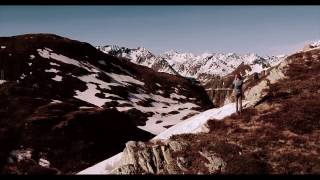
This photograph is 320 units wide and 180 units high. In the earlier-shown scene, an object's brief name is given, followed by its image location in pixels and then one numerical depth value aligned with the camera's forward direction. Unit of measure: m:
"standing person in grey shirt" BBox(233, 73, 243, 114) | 21.70
